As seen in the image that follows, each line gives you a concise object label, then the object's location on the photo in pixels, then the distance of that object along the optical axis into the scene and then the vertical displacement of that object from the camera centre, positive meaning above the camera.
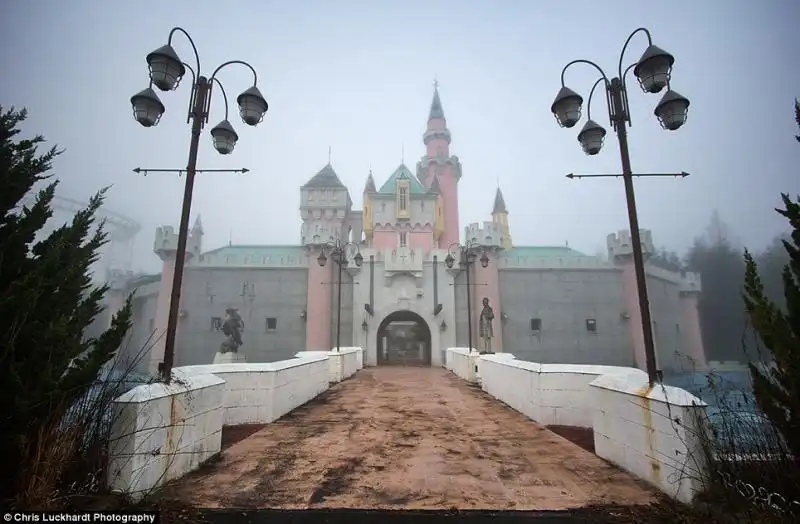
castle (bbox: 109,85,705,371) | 25.06 +1.88
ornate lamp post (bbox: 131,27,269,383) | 4.89 +2.97
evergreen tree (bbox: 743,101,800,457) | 2.90 -0.12
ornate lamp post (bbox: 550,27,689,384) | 4.70 +2.91
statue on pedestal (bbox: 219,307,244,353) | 15.23 -0.03
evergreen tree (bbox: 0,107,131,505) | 2.71 +0.06
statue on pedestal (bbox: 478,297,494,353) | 15.99 +0.27
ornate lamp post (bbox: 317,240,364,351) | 24.65 +5.27
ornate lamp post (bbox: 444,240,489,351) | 18.70 +4.86
